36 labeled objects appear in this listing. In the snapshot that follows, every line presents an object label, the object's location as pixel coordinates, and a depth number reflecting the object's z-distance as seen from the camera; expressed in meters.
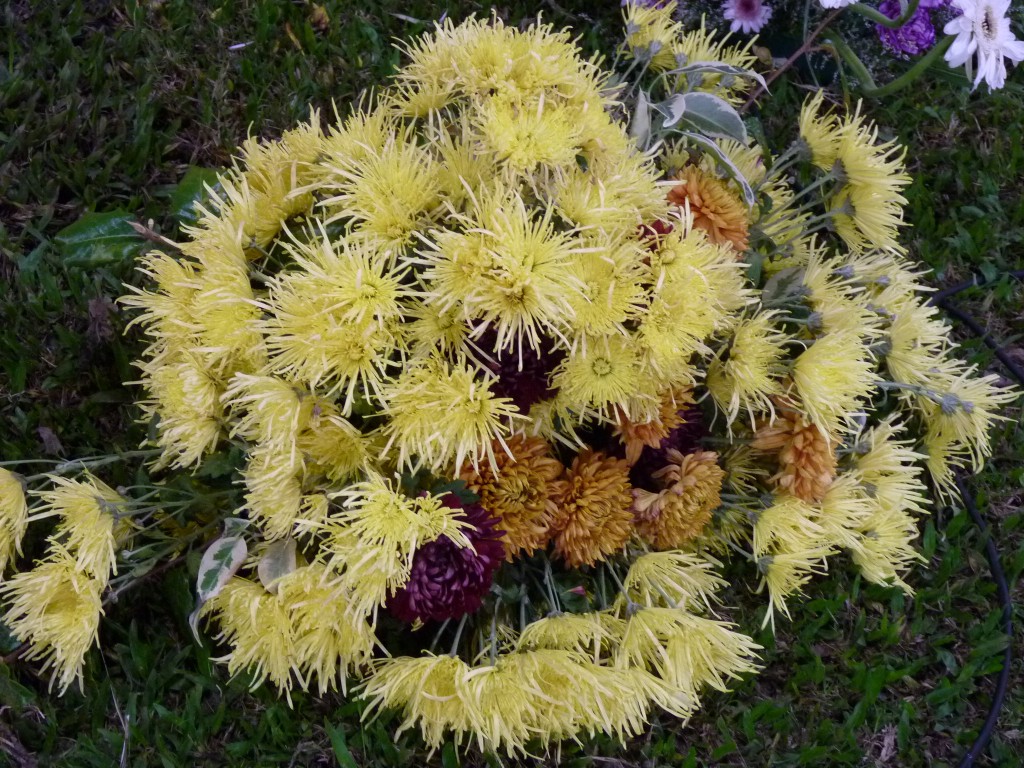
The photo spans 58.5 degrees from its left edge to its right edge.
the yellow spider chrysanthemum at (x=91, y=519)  1.22
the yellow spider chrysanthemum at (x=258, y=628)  1.20
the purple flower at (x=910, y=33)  1.97
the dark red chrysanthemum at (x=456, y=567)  1.16
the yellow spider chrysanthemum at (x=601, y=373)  1.11
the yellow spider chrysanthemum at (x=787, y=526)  1.31
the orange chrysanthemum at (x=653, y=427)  1.25
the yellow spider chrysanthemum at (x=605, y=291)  1.07
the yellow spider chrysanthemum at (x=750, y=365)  1.21
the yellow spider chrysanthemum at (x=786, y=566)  1.30
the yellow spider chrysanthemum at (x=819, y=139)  1.47
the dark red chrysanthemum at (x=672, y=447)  1.35
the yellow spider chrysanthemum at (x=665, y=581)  1.28
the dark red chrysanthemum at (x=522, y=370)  1.10
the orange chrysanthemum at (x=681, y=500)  1.29
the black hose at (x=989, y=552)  1.57
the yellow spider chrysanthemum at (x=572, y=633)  1.20
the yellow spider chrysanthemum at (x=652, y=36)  1.51
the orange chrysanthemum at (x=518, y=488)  1.21
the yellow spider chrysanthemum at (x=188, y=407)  1.19
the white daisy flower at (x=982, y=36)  1.51
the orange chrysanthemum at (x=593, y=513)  1.26
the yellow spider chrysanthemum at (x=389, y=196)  1.09
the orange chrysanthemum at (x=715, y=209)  1.34
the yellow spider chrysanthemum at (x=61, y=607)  1.21
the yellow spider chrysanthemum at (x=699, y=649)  1.22
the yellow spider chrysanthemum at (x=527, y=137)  1.09
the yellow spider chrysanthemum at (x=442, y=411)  1.06
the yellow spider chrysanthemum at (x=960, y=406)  1.48
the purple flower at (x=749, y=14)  2.00
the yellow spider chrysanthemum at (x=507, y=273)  1.01
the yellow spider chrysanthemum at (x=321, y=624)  1.18
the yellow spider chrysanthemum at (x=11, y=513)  1.26
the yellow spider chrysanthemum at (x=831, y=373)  1.22
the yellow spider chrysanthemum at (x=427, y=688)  1.19
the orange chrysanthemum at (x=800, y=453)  1.33
